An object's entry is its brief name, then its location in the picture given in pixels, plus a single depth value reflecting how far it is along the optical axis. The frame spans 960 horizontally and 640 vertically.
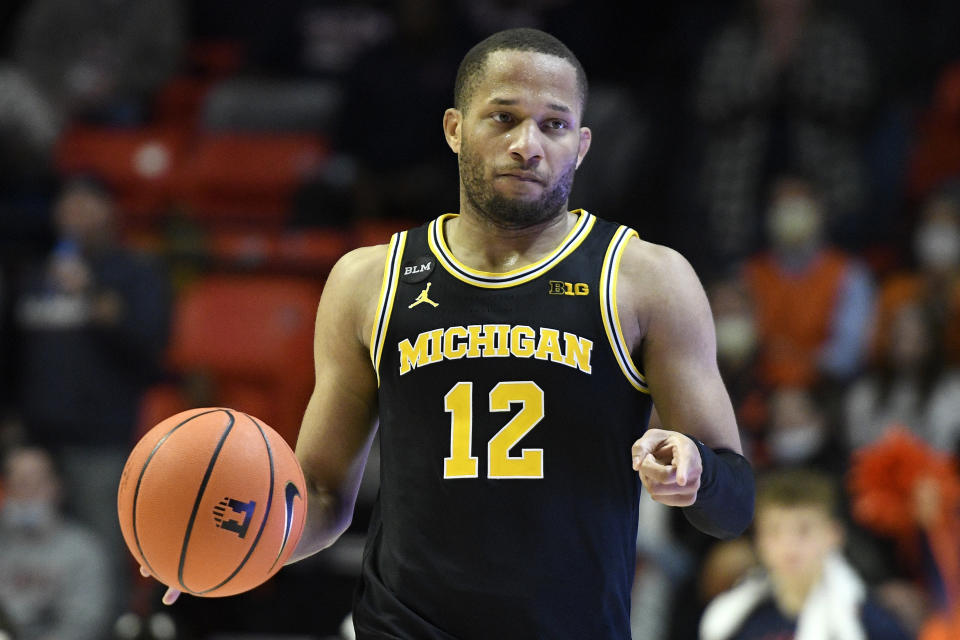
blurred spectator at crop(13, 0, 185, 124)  21.17
